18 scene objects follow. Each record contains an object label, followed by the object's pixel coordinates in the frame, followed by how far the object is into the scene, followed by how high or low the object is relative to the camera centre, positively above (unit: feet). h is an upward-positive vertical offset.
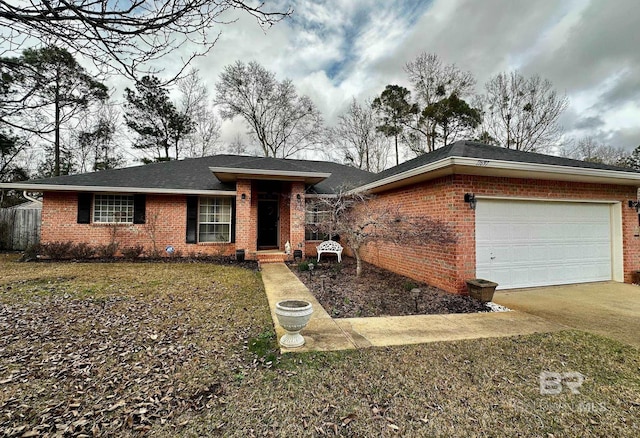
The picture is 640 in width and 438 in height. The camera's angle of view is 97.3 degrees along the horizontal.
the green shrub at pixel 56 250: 31.12 -2.71
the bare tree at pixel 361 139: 71.80 +23.20
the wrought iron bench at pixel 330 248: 33.06 -2.46
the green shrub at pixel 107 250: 32.24 -2.77
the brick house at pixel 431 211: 20.11 +1.60
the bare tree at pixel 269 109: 71.26 +30.62
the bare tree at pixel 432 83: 61.26 +32.30
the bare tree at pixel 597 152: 69.62 +19.77
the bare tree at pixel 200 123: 69.21 +26.57
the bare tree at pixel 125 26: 6.54 +5.12
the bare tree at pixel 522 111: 58.80 +25.30
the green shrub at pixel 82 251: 31.65 -2.85
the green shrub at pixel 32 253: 30.83 -3.06
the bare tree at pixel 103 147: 62.90 +18.43
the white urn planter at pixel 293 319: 10.94 -3.60
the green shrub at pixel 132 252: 32.63 -3.02
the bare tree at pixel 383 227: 20.06 +0.02
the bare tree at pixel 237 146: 77.61 +22.41
